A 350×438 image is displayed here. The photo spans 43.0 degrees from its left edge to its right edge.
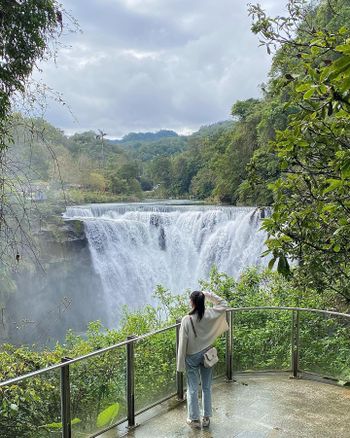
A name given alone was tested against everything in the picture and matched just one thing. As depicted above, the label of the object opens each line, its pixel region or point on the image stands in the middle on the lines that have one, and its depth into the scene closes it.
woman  3.69
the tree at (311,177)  2.36
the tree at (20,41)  4.15
